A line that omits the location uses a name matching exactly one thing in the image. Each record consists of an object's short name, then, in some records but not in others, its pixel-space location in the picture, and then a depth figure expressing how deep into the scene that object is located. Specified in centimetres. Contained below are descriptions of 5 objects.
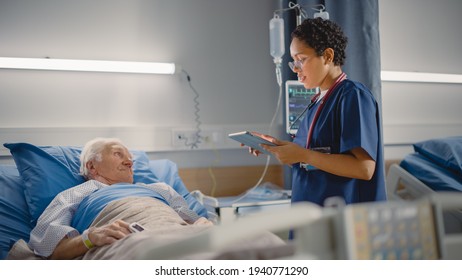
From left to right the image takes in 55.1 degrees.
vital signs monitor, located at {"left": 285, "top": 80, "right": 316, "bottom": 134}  195
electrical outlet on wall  216
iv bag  208
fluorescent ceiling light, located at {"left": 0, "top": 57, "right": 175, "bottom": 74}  188
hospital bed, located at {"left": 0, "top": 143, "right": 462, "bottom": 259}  53
